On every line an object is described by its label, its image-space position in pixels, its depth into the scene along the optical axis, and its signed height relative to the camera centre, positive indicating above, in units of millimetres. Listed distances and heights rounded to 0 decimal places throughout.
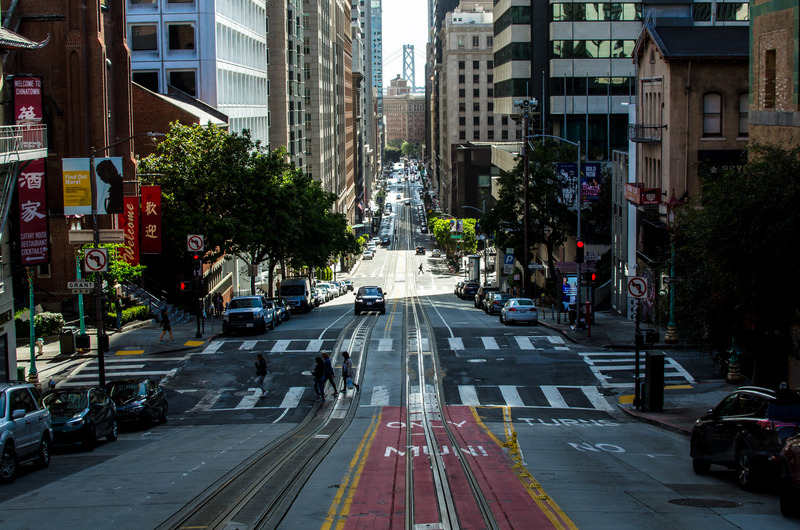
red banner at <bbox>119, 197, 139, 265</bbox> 45469 +77
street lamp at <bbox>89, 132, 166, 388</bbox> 28953 -1824
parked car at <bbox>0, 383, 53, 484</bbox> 17234 -3896
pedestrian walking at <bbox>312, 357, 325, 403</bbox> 30281 -4869
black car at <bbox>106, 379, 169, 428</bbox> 25766 -4862
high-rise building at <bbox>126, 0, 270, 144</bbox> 72500 +14767
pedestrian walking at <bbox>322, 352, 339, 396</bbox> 30344 -4616
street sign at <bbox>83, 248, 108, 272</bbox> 28984 -894
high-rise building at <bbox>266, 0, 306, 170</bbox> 106562 +18690
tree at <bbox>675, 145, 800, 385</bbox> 17875 -701
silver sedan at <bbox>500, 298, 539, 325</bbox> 46594 -4364
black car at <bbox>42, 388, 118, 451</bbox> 21641 -4476
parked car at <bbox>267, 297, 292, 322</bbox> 50528 -4516
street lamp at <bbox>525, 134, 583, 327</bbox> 45781 +2025
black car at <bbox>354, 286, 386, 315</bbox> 55156 -4375
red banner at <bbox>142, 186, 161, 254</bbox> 45562 +669
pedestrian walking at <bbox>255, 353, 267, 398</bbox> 32781 -4959
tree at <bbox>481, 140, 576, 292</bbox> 61781 +1340
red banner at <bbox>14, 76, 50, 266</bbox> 32156 +1014
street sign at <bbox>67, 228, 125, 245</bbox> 34522 -163
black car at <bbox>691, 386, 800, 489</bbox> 14711 -3533
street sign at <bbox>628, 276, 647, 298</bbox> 30766 -2044
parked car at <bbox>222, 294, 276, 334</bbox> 42719 -3966
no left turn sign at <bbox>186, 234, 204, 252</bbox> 42253 -517
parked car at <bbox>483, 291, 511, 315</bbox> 54781 -4467
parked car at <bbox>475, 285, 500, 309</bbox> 63881 -4652
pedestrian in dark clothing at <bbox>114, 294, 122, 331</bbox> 43000 -3758
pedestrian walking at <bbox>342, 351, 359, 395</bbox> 31406 -4853
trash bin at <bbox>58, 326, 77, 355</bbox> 36219 -4328
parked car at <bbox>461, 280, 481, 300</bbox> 78438 -5246
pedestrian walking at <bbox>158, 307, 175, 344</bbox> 39906 -4062
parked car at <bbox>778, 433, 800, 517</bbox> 12758 -3616
